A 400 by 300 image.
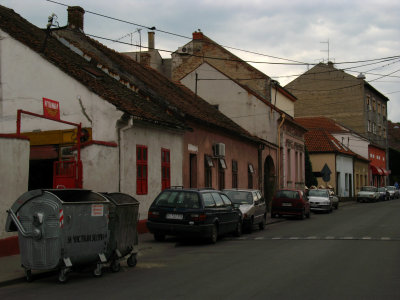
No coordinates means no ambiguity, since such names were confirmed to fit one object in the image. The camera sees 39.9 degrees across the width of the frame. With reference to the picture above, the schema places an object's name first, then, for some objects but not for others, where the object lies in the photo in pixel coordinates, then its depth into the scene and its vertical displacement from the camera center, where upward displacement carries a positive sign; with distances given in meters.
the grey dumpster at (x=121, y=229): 10.45 -0.79
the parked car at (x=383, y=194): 58.08 -0.72
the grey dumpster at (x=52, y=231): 9.20 -0.72
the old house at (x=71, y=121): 16.31 +2.15
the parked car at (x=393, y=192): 65.00 -0.59
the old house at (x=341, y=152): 55.03 +3.68
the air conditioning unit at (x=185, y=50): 39.12 +9.86
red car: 27.91 -0.83
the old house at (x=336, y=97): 63.12 +10.76
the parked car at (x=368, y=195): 53.75 -0.76
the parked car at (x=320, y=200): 34.50 -0.79
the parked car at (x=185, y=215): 15.11 -0.74
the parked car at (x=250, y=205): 19.38 -0.65
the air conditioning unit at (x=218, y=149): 26.11 +1.85
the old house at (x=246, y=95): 35.88 +6.18
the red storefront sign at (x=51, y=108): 15.67 +2.34
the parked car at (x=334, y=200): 38.19 -0.94
